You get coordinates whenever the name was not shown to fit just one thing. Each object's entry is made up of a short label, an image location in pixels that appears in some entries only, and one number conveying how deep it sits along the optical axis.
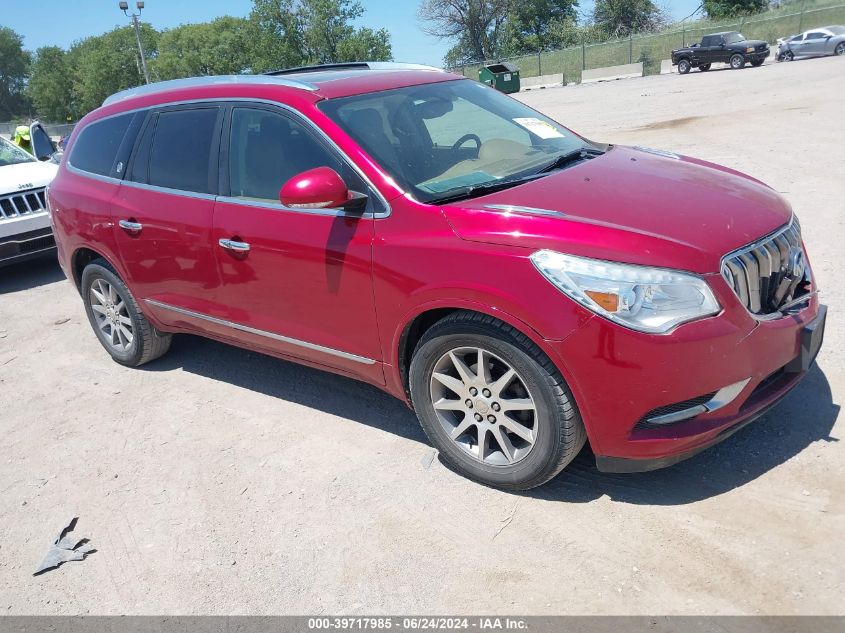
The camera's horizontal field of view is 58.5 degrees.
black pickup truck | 33.31
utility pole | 34.53
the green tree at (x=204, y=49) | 85.44
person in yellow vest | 13.12
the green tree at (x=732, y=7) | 57.96
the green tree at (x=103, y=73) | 98.38
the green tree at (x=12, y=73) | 122.31
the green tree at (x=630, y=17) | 70.75
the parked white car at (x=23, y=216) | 8.29
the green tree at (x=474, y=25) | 77.19
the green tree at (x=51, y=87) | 107.12
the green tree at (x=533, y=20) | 75.19
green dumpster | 37.69
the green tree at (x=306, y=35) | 82.12
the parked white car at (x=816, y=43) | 32.91
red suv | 2.98
